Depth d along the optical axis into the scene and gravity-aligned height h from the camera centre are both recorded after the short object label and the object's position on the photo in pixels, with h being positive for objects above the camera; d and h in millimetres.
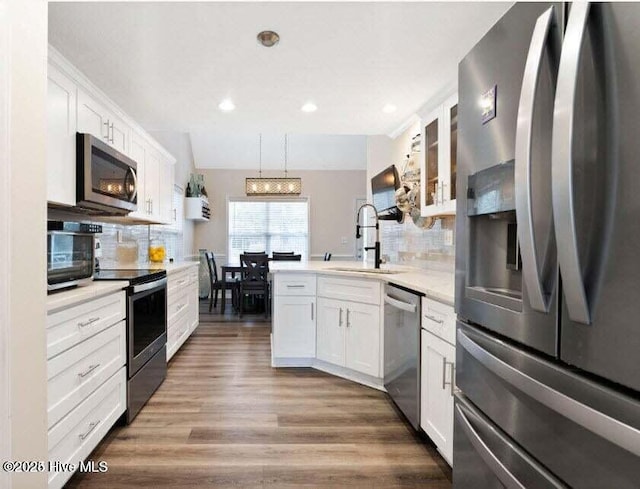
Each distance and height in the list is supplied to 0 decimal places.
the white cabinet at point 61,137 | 1978 +608
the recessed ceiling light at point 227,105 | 3107 +1214
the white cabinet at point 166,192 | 4172 +621
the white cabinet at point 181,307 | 3350 -632
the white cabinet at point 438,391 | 1697 -713
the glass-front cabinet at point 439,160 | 2414 +604
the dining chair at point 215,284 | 6004 -625
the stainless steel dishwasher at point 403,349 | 2059 -634
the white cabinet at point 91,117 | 2301 +853
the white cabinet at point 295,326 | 3232 -704
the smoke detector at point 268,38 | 2078 +1188
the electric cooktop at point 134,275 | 2333 -205
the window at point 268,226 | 7844 +424
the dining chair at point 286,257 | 6488 -199
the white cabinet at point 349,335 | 2756 -705
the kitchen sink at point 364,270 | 2930 -203
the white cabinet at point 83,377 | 1534 -634
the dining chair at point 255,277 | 5484 -470
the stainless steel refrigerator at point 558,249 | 611 -5
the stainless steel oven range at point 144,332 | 2279 -598
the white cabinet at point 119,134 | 2791 +883
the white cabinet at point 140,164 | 3299 +768
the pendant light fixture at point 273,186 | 6027 +974
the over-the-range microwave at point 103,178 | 2236 +450
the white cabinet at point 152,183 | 3683 +640
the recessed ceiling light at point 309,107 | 3195 +1225
